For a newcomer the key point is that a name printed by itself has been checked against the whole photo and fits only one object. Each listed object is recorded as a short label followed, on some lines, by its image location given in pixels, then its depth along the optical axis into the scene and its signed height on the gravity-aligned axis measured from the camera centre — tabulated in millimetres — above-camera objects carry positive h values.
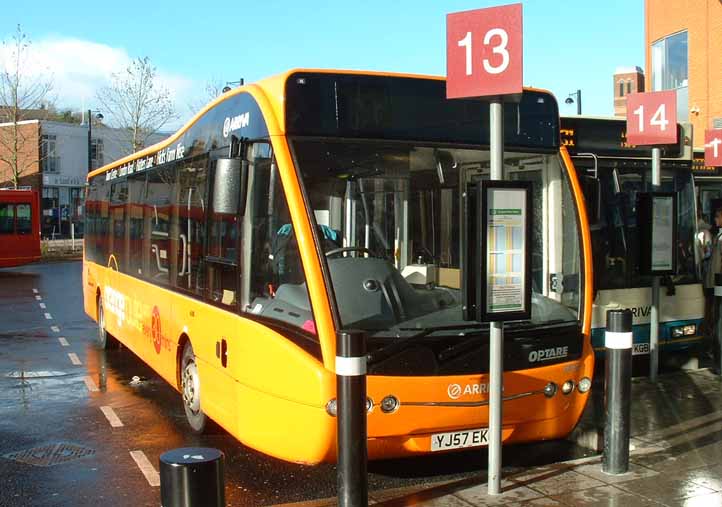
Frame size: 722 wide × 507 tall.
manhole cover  6637 -1943
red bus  29891 -101
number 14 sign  8578 +1060
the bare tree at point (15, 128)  42781 +6031
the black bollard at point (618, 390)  5730 -1229
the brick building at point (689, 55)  28594 +6027
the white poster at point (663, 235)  8594 -184
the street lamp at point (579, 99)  27398 +4121
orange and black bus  5277 -343
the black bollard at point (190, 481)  3783 -1215
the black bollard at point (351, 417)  4547 -1113
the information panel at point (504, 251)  5117 -201
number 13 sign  5070 +1072
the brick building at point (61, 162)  57969 +4586
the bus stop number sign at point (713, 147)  9781 +848
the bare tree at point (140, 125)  44844 +5473
